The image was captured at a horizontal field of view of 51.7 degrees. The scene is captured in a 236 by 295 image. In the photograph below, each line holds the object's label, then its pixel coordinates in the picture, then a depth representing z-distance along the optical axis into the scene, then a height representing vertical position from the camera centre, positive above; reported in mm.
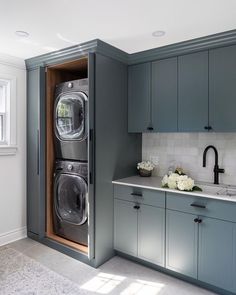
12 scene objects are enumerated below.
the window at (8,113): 3108 +378
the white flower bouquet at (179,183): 2305 -389
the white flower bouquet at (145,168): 3055 -319
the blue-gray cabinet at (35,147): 3015 -61
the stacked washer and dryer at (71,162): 2721 -227
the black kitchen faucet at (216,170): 2637 -297
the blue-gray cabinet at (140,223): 2477 -864
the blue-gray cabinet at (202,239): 2061 -872
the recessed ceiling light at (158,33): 2262 +1027
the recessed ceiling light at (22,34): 2310 +1047
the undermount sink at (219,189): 2469 -487
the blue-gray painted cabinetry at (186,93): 2309 +525
